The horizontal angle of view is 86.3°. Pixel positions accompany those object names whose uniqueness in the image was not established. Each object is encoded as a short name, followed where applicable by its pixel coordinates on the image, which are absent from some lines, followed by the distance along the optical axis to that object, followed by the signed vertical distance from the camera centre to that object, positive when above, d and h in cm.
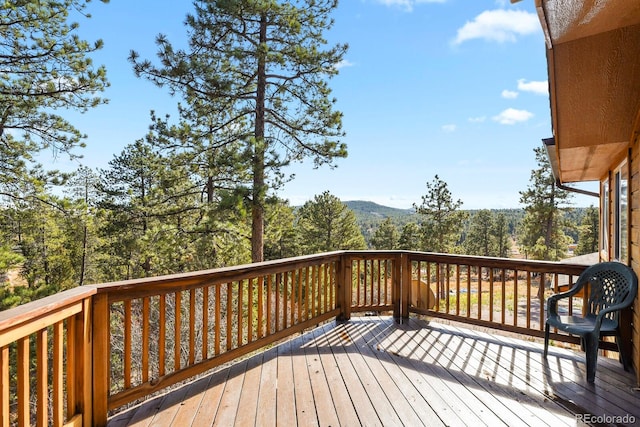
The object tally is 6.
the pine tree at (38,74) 748 +326
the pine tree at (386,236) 3319 -224
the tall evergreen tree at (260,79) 847 +355
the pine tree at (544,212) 2162 +16
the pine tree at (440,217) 2275 -21
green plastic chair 284 -84
